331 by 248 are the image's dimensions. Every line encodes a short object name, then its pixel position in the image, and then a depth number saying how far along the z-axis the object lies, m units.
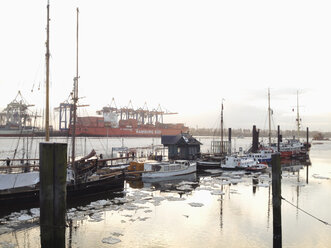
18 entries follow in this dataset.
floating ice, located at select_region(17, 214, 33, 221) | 16.91
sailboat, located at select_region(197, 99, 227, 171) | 43.78
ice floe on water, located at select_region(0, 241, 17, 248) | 12.86
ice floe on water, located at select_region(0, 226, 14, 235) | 14.91
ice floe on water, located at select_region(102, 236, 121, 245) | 13.41
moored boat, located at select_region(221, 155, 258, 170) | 42.69
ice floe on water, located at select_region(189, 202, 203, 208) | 20.66
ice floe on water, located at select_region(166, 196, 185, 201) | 22.71
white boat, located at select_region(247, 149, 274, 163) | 52.24
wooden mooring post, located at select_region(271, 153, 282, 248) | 12.98
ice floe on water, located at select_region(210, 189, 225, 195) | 25.19
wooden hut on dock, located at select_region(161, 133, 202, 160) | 48.59
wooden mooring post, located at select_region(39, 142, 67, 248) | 8.29
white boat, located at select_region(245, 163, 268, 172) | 42.22
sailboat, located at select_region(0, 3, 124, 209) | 19.69
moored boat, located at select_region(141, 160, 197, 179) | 32.50
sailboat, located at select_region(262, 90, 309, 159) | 66.00
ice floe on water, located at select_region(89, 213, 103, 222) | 16.90
